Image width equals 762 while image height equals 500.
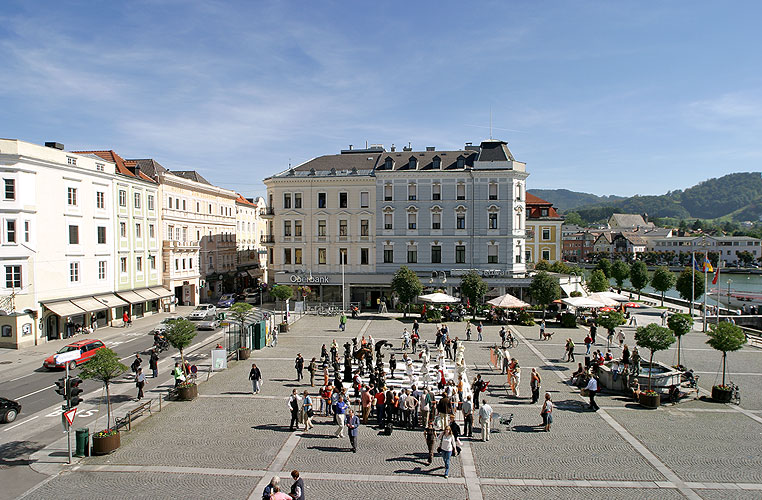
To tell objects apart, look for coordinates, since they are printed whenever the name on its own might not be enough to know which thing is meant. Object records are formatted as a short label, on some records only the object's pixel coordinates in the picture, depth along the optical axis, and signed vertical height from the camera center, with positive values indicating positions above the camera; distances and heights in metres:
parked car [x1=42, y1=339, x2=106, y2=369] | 28.77 -5.94
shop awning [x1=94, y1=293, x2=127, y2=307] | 43.27 -4.49
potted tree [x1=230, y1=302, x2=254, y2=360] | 30.62 -4.64
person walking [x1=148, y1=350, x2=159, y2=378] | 26.52 -6.06
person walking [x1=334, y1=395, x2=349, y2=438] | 18.12 -5.96
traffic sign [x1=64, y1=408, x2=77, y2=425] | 15.54 -5.06
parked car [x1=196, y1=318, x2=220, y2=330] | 43.84 -6.73
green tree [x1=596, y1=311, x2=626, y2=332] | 30.47 -4.58
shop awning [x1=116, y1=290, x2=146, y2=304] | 46.14 -4.52
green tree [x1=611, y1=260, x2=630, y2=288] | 71.06 -4.14
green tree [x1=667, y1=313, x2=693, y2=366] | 26.06 -4.14
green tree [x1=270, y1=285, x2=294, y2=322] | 48.47 -4.46
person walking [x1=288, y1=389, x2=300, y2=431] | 18.72 -5.87
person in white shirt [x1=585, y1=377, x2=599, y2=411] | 20.80 -5.95
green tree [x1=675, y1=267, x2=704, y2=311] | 55.34 -4.44
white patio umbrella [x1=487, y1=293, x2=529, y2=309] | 40.66 -4.71
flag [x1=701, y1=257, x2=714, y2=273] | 43.47 -2.08
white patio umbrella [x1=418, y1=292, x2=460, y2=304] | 44.00 -4.65
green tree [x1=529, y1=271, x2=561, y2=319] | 44.03 -3.92
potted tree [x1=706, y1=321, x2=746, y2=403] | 22.36 -4.51
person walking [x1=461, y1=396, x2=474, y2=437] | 18.06 -6.04
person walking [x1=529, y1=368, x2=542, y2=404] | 22.09 -6.17
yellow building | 73.69 +1.09
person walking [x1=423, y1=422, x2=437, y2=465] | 15.68 -5.94
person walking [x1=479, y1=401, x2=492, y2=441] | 17.79 -6.06
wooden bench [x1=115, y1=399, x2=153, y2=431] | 18.83 -6.43
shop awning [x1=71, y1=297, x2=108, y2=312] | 40.34 -4.53
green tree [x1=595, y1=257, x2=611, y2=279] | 77.03 -3.72
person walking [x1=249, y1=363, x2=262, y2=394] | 23.03 -5.93
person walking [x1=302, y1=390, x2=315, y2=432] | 18.66 -5.99
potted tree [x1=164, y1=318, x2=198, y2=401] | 24.48 -4.13
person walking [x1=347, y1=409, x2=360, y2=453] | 16.55 -5.88
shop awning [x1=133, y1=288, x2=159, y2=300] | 48.90 -4.51
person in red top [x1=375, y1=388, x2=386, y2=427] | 18.81 -5.86
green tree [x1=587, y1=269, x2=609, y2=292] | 57.06 -4.49
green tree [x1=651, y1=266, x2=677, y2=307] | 58.12 -4.32
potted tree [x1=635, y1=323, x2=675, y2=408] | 23.52 -4.37
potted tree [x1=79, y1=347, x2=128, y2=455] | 16.89 -4.25
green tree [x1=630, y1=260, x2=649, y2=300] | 62.41 -4.08
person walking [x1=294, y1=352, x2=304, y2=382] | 25.15 -5.86
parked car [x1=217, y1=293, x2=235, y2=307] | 56.06 -6.08
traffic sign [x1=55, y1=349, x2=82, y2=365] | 27.37 -5.92
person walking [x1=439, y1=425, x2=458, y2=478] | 14.69 -5.75
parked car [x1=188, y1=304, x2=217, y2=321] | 47.06 -6.17
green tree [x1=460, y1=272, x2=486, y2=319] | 46.53 -3.91
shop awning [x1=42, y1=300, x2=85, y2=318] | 37.71 -4.50
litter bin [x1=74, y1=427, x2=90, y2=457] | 16.59 -6.27
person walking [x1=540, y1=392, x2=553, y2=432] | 18.59 -6.13
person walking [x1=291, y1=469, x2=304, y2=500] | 11.72 -5.53
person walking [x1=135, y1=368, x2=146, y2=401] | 22.70 -5.94
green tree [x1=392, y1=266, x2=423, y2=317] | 46.31 -3.76
